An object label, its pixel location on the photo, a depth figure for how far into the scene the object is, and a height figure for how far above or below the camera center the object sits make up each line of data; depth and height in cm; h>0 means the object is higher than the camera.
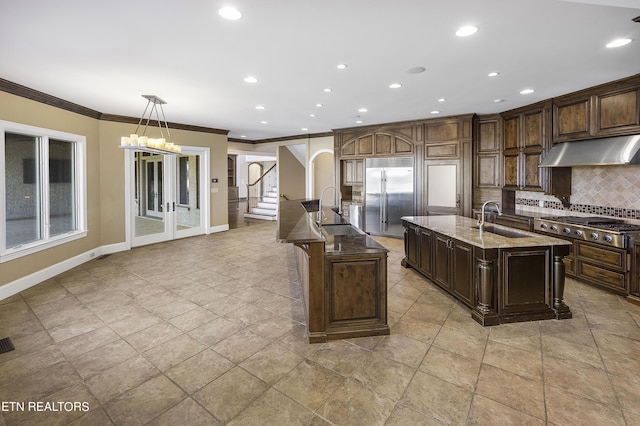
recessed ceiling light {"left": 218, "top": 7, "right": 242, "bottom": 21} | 234 +145
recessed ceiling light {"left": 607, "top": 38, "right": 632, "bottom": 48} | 287 +149
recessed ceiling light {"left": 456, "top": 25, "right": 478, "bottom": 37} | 264 +147
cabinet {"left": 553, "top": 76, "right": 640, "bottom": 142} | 382 +121
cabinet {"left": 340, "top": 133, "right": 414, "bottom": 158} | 698 +135
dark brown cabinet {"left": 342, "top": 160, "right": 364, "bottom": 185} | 785 +81
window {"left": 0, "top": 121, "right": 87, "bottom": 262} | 411 +24
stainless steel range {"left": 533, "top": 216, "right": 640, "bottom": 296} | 366 -57
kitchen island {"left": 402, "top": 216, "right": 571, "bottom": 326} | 309 -74
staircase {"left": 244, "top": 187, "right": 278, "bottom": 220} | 1130 -18
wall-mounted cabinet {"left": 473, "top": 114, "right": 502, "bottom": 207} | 598 +84
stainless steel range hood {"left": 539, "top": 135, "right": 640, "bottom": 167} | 380 +67
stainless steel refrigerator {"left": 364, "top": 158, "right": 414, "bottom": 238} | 696 +21
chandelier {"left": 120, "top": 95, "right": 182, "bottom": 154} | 415 +85
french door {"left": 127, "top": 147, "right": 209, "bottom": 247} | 674 +21
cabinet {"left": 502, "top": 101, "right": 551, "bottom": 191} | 505 +99
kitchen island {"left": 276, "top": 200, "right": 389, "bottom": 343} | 279 -77
